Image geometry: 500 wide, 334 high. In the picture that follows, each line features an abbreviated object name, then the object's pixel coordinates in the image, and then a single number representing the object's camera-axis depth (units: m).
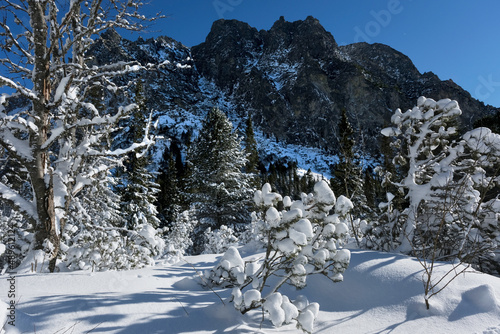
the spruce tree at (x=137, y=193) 16.20
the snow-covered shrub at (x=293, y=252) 1.85
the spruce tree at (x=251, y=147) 27.51
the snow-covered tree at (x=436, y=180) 4.36
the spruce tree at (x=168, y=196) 28.70
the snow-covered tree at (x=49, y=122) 3.28
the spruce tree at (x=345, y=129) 20.23
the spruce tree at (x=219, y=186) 16.02
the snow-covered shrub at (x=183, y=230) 14.22
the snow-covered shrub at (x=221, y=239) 10.88
